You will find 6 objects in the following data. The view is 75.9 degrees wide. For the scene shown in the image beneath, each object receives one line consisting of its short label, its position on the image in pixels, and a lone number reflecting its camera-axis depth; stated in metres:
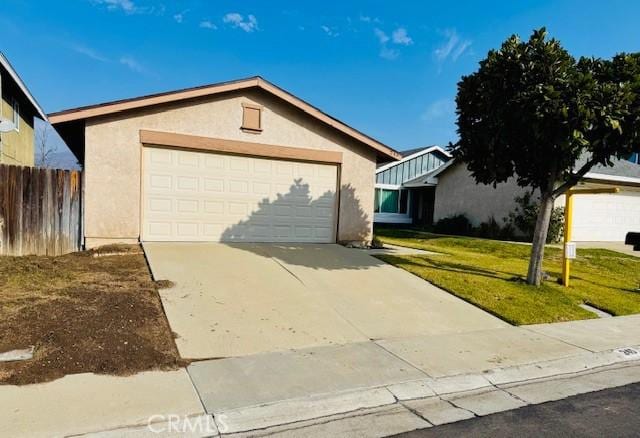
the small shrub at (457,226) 21.97
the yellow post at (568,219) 9.15
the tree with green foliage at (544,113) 7.16
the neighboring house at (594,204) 19.02
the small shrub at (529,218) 17.92
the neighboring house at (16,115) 11.97
